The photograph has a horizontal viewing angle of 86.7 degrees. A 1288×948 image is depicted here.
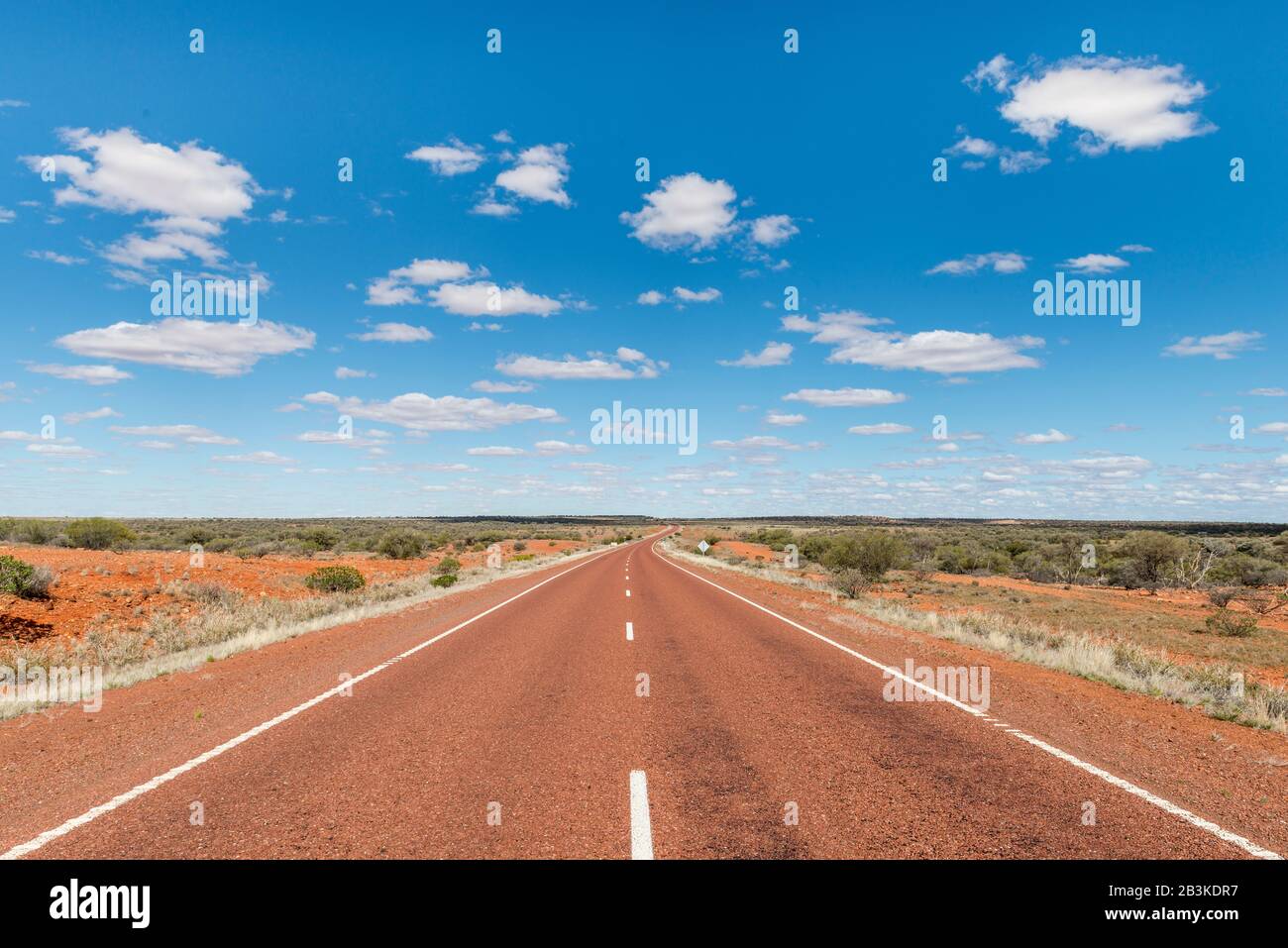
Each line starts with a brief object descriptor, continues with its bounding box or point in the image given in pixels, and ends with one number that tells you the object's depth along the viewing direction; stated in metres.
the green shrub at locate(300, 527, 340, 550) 56.24
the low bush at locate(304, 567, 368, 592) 26.58
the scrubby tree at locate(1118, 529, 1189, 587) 35.00
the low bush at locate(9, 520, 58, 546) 40.88
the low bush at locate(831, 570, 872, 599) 23.54
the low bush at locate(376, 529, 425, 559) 53.44
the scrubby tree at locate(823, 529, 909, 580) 33.25
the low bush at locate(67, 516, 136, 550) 41.06
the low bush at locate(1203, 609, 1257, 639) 19.81
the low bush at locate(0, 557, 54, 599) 18.58
